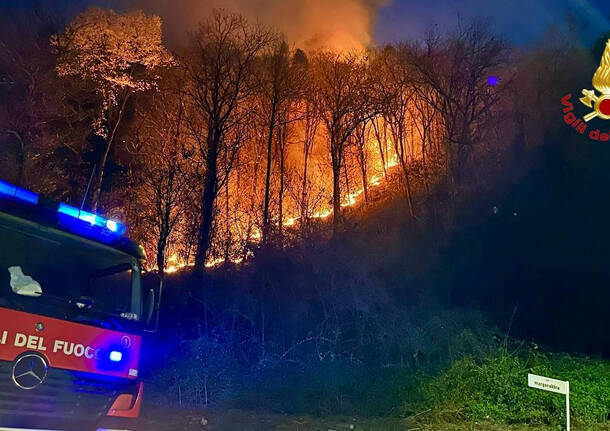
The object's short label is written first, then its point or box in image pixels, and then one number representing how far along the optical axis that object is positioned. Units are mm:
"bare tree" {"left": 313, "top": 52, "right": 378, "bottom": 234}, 27766
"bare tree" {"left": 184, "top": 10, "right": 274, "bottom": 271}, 20906
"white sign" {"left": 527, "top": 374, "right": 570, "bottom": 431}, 5871
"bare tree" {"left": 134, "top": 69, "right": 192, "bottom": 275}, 21391
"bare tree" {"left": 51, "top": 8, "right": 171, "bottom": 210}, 18281
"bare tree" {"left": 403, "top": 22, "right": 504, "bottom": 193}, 26719
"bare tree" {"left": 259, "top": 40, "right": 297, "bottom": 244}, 25922
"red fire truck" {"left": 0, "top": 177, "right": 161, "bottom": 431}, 3615
